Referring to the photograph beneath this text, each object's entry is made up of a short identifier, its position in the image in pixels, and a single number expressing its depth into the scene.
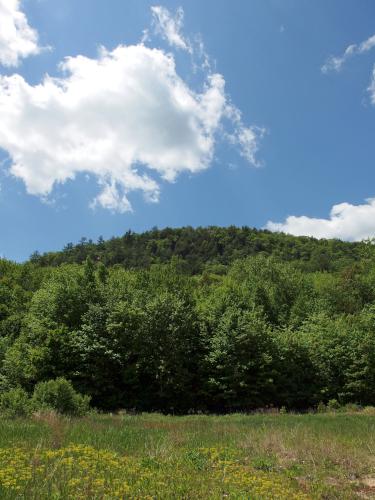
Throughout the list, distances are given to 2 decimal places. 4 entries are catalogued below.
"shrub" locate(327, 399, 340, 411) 35.91
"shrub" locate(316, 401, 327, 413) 34.61
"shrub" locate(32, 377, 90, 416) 21.12
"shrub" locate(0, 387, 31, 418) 19.72
